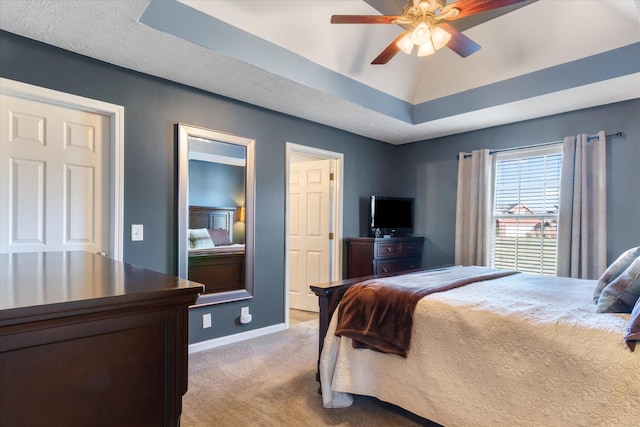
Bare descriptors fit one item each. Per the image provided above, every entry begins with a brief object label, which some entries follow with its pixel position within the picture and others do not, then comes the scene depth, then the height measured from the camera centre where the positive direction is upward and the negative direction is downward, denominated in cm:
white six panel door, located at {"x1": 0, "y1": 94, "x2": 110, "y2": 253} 227 +18
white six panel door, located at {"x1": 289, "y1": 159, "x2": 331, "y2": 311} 442 -28
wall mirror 299 -5
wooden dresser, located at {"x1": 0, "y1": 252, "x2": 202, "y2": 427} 65 -30
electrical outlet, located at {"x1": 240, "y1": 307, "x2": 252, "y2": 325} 337 -104
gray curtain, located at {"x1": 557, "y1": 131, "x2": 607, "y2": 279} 336 +2
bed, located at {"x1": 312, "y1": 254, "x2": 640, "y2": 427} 139 -68
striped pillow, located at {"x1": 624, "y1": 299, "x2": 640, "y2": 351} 133 -46
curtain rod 336 +71
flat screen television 451 -10
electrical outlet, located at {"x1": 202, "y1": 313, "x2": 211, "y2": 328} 311 -101
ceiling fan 204 +115
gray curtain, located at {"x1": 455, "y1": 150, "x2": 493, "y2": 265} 414 +2
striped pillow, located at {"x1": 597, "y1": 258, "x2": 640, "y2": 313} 163 -38
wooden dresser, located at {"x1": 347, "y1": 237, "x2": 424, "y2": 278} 417 -57
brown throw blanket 194 -59
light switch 272 -21
